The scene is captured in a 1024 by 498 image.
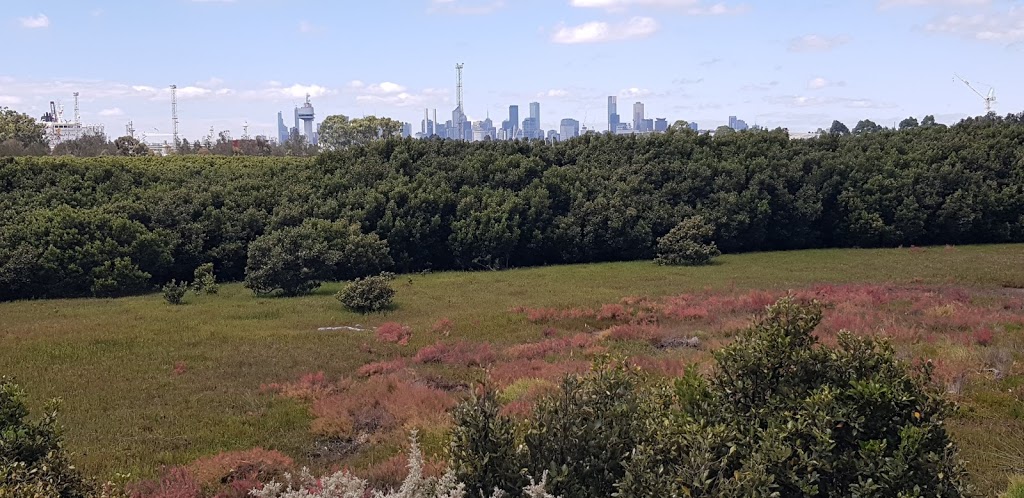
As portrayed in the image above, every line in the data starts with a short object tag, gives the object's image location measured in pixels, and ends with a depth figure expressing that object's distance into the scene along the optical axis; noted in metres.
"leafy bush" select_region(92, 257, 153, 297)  30.25
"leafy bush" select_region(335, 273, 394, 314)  25.77
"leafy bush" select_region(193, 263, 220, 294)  30.47
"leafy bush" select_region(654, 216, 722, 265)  37.97
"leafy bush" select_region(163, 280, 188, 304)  27.52
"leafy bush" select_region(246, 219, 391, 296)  29.41
